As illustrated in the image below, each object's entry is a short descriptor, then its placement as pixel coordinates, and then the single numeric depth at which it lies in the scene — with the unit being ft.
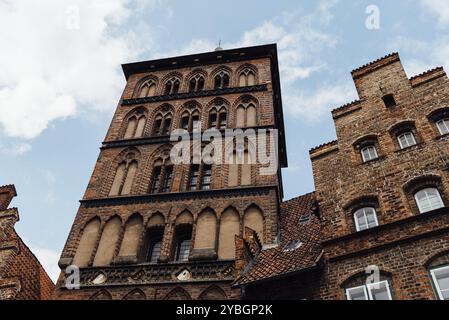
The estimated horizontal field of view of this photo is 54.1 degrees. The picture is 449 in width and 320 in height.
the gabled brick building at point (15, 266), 42.11
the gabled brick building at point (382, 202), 28.04
